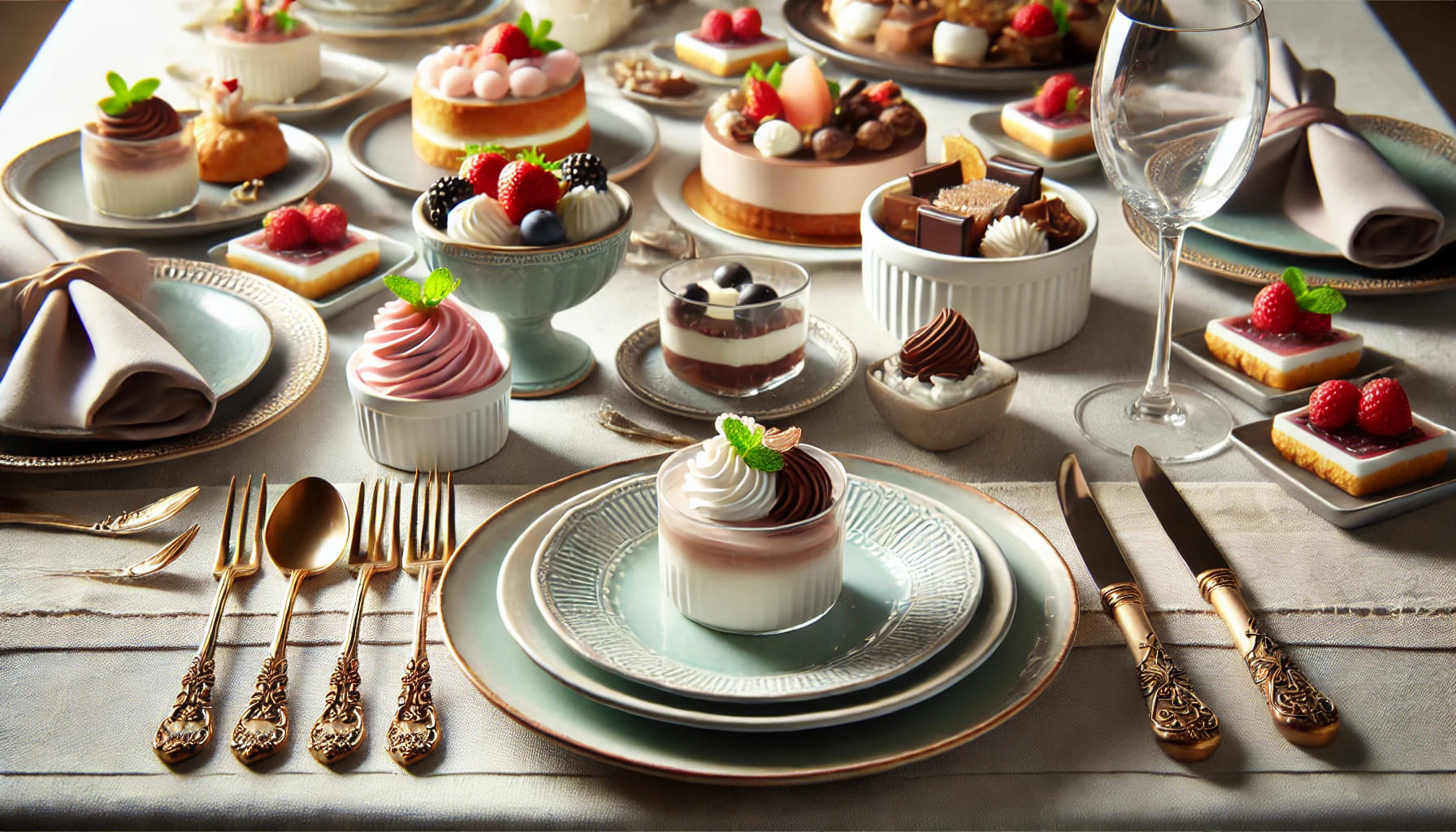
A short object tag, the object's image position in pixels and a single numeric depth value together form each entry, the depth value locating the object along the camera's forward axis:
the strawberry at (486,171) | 1.45
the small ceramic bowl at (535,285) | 1.40
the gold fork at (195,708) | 0.90
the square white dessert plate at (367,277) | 1.61
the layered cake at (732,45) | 2.32
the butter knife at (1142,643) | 0.91
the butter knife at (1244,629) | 0.92
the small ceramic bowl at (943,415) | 1.31
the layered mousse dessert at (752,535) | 0.96
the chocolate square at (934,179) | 1.60
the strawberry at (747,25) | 2.33
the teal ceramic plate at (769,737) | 0.86
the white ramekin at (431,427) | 1.27
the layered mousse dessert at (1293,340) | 1.41
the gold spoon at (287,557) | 0.91
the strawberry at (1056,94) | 1.98
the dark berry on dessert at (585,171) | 1.44
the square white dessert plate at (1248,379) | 1.40
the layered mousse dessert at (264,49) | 2.18
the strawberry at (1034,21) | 2.24
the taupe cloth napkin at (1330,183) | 1.58
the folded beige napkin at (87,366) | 1.26
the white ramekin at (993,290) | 1.49
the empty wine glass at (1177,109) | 1.15
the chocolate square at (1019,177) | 1.56
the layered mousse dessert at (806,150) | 1.77
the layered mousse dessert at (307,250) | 1.62
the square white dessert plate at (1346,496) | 1.17
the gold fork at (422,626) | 0.91
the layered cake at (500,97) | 1.94
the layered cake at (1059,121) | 1.96
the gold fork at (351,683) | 0.91
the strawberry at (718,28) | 2.34
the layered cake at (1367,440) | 1.20
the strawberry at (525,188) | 1.40
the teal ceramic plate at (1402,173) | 1.66
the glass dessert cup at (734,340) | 1.40
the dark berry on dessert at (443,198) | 1.43
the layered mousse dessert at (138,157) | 1.72
